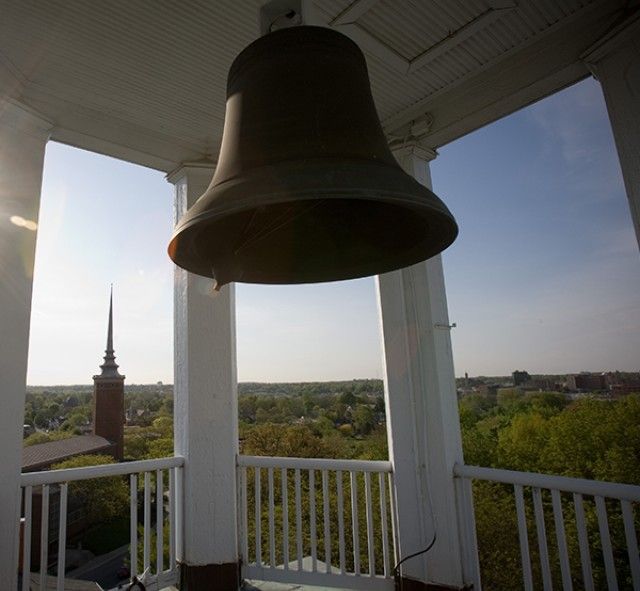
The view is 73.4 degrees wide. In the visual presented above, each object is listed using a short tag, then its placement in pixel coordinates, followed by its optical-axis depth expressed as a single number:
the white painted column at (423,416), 2.33
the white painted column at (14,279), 2.00
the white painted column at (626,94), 1.73
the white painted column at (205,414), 2.65
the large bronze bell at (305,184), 0.80
